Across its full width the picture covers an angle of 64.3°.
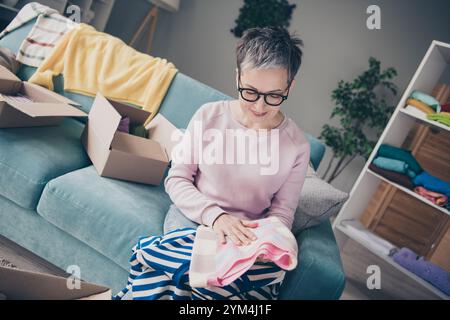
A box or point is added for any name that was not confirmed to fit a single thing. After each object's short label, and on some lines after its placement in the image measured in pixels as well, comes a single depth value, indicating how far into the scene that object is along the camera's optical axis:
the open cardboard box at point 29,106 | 1.34
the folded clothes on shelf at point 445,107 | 2.17
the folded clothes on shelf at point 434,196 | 2.12
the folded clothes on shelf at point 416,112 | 2.21
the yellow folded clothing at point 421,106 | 2.21
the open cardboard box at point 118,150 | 1.35
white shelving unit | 2.20
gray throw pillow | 1.31
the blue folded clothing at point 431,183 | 2.12
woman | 1.10
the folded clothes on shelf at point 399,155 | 2.27
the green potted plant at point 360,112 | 3.06
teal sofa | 1.12
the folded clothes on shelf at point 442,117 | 2.10
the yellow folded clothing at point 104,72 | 1.86
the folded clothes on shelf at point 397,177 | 2.24
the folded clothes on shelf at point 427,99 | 2.19
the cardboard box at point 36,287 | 0.67
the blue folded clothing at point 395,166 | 2.25
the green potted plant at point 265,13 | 3.40
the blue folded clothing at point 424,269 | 2.06
